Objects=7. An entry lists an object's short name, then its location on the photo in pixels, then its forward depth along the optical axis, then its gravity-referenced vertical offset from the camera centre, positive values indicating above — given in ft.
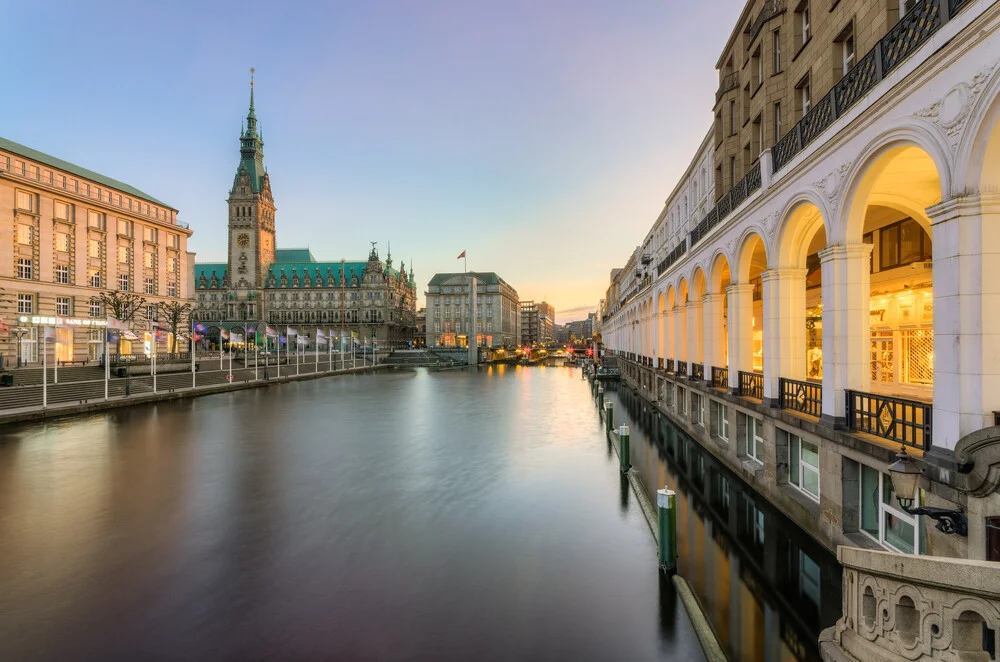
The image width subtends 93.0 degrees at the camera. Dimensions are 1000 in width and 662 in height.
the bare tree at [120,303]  187.52 +12.54
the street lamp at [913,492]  23.47 -8.00
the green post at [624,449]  61.57 -14.94
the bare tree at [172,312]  219.20 +10.25
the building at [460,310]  500.74 +25.81
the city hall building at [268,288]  469.57 +47.06
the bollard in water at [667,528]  33.14 -14.07
